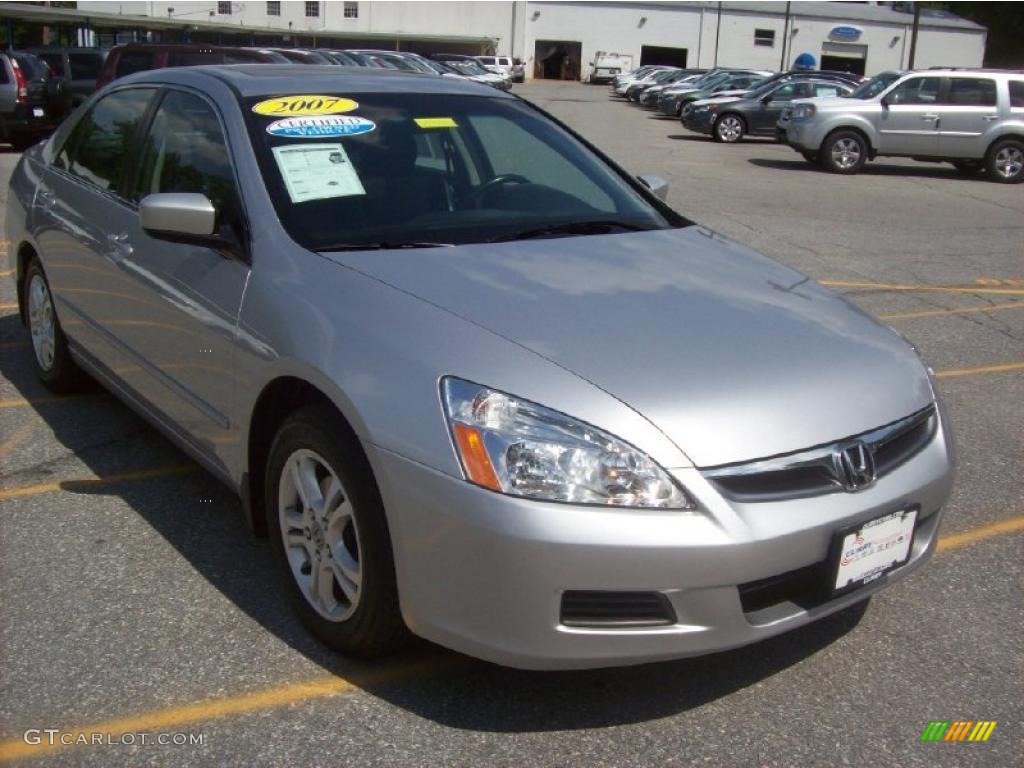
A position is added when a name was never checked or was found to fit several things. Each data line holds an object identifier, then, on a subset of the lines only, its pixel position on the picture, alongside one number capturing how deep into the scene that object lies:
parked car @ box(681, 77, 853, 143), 24.19
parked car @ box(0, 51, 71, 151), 16.58
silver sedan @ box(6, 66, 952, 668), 2.61
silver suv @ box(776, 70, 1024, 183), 18.06
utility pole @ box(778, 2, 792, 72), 67.06
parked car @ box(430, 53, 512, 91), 38.87
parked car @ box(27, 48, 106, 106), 18.98
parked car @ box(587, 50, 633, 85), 66.00
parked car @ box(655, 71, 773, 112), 27.31
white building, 68.06
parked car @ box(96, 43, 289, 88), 13.70
